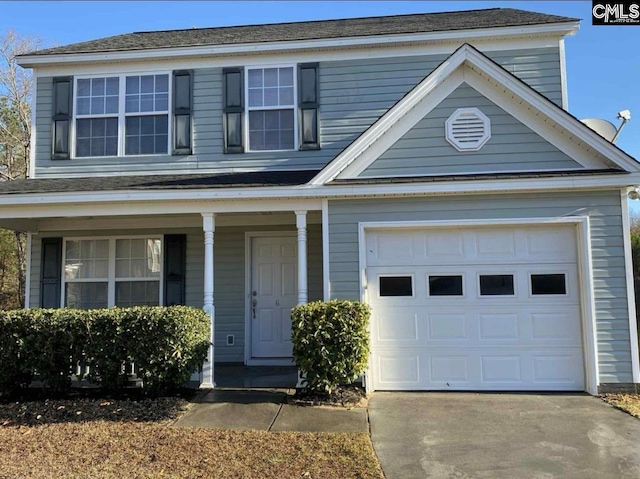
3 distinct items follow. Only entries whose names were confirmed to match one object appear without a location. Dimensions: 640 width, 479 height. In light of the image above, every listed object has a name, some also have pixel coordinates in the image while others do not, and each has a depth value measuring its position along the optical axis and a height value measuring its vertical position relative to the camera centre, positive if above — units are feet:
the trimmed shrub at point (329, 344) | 19.66 -2.71
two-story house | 21.71 +4.17
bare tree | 66.90 +23.52
